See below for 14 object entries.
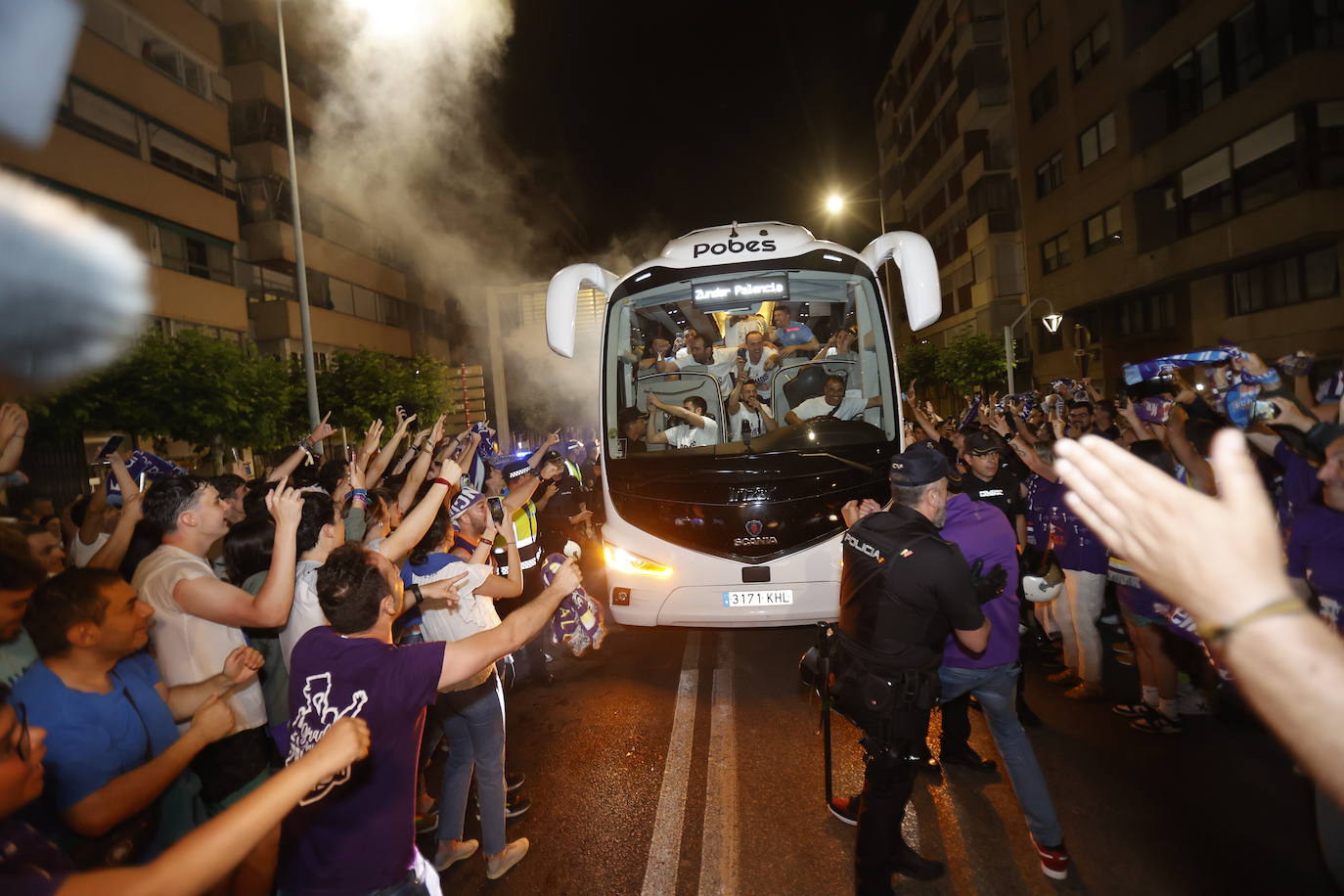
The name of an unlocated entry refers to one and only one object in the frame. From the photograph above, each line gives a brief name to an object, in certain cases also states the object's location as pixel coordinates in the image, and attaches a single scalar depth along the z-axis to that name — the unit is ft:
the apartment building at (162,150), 58.70
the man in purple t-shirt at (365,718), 6.36
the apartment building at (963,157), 103.50
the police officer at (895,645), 8.87
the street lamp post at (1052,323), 59.46
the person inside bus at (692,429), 18.71
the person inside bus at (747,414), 18.48
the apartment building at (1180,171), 53.83
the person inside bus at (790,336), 19.70
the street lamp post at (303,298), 47.09
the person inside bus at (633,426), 18.85
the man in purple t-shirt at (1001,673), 9.46
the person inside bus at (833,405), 18.51
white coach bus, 16.37
